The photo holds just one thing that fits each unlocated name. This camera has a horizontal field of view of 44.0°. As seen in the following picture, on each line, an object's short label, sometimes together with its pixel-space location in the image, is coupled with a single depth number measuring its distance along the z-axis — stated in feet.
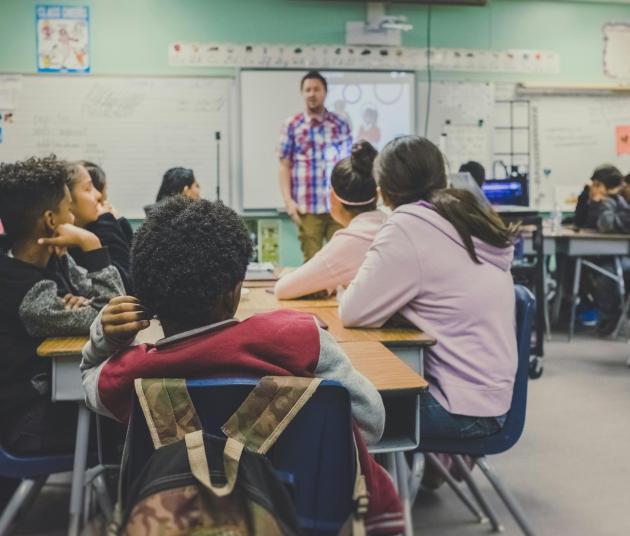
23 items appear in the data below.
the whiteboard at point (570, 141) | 21.74
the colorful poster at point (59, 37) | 19.26
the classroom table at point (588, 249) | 17.72
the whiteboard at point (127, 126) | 19.30
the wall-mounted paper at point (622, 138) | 22.15
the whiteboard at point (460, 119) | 20.94
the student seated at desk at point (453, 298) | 6.41
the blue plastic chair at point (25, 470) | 6.01
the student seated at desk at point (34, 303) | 6.11
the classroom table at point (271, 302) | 8.02
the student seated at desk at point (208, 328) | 3.53
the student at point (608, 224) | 18.12
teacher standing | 17.71
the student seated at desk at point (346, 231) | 8.22
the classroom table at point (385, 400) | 5.57
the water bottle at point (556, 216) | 19.39
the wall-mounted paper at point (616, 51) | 22.15
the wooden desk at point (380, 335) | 6.27
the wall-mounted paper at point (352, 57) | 19.86
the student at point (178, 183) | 12.59
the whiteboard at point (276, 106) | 19.99
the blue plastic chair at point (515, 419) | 6.45
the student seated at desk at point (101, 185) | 9.79
